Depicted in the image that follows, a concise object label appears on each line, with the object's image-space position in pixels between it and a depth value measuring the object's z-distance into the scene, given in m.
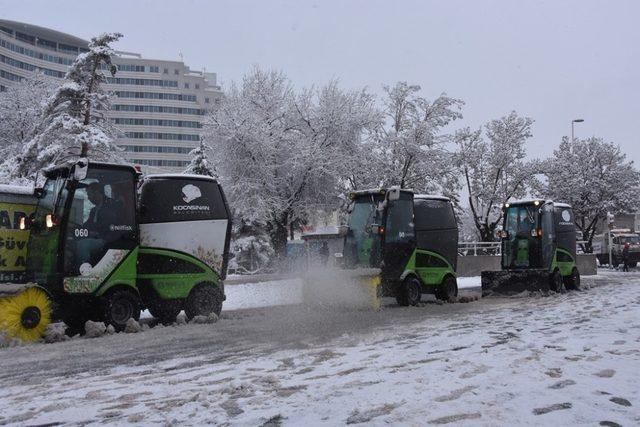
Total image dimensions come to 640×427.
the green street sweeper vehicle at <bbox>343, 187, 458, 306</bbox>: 13.52
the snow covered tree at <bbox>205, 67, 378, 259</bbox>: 27.75
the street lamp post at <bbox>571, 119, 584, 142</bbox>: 42.93
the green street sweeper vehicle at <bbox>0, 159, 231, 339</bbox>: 9.55
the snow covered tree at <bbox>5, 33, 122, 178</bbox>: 25.31
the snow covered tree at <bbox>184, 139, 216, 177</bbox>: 30.77
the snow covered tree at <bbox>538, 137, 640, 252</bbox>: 46.75
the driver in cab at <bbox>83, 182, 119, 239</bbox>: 9.97
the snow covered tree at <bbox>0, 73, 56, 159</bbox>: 34.16
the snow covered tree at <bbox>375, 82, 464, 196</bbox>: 33.88
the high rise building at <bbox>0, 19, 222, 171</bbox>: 127.31
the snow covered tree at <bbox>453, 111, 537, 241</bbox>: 42.00
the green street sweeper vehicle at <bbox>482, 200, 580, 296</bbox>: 17.23
